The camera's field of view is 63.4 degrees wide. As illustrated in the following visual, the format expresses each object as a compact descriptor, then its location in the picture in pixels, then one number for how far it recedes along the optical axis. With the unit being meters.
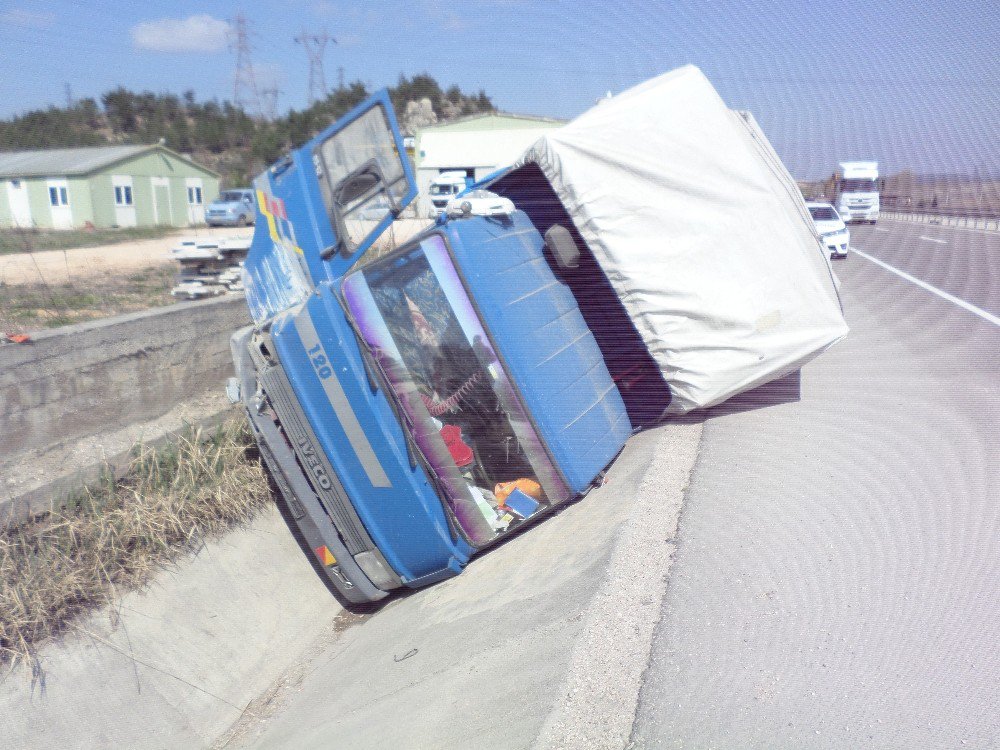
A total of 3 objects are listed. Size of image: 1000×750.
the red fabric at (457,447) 4.28
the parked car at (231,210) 23.00
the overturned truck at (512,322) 4.25
